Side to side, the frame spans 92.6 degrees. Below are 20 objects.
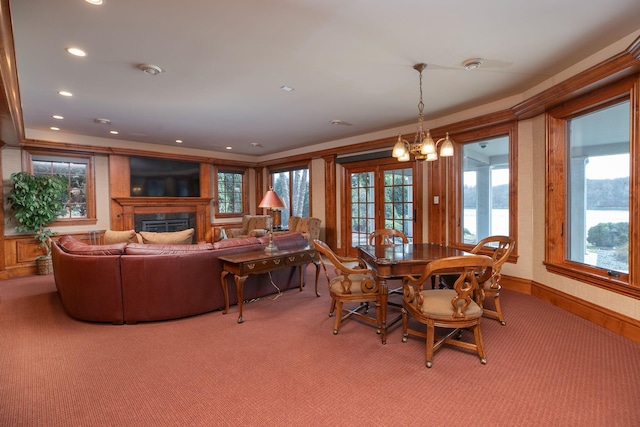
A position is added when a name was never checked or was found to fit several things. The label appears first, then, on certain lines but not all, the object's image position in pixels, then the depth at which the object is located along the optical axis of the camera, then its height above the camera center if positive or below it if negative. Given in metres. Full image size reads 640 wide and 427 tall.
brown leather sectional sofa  3.11 -0.74
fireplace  6.41 -0.09
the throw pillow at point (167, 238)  3.87 -0.36
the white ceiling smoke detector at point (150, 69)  3.01 +1.42
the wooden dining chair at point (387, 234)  4.11 -0.37
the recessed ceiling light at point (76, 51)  2.69 +1.43
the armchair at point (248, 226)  7.38 -0.43
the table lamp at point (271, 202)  3.88 +0.08
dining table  2.67 -0.49
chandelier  2.97 +0.57
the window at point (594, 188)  2.88 +0.16
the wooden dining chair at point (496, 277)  2.88 -0.70
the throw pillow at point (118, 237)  4.13 -0.35
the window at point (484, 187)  4.22 +0.28
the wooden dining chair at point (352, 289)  2.80 -0.79
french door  5.68 +0.13
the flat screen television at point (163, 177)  6.56 +0.75
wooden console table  3.23 -0.62
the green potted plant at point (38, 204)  5.07 +0.14
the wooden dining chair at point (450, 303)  2.16 -0.78
